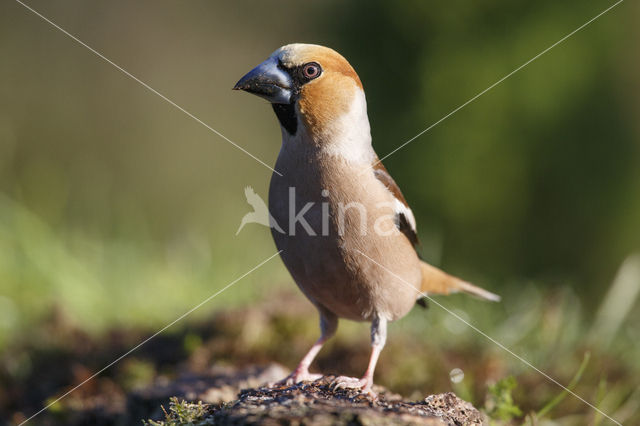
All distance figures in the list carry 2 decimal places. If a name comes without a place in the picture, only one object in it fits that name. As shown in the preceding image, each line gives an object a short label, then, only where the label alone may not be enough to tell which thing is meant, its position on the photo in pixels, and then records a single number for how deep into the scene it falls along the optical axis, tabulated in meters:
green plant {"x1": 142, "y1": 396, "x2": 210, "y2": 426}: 4.14
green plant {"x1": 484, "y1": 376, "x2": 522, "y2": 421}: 5.55
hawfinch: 6.00
